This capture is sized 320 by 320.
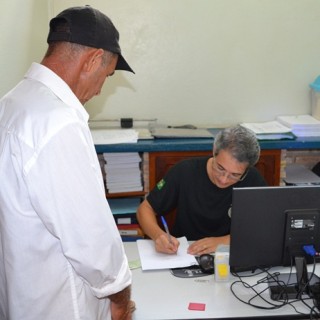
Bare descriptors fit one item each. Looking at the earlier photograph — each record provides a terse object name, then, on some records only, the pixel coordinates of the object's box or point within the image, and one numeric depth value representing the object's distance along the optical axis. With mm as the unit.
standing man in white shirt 945
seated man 1915
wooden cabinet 2488
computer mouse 1574
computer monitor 1377
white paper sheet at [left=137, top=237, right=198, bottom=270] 1600
